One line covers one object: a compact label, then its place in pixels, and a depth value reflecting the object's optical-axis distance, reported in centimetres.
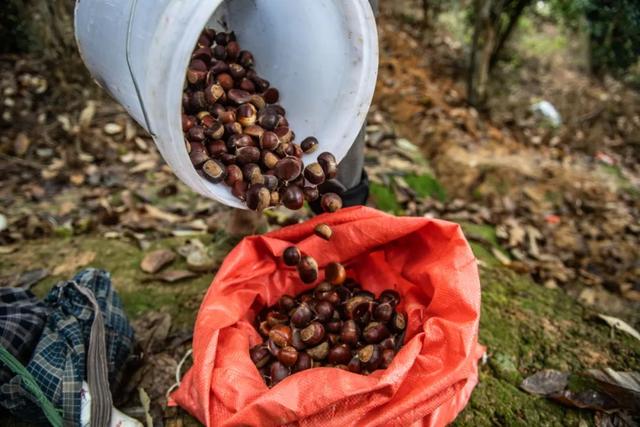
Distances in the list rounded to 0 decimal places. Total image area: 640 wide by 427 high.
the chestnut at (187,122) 51
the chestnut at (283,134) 53
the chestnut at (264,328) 52
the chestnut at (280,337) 50
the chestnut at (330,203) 53
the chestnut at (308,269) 53
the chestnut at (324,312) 53
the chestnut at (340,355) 50
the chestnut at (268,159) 52
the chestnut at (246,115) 53
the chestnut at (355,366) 48
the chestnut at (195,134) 50
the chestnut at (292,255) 53
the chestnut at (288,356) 48
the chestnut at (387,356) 48
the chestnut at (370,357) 48
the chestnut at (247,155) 51
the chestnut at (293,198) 49
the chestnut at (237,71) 54
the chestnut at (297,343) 50
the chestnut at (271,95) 57
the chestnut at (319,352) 50
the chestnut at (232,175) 50
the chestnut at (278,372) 47
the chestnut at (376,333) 50
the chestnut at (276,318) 53
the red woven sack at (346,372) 40
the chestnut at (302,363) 49
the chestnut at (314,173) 50
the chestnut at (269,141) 52
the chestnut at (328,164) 50
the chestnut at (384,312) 51
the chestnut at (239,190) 49
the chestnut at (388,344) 50
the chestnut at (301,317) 51
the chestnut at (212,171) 48
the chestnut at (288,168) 50
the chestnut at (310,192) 51
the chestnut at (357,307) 54
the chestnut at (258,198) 47
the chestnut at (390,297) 54
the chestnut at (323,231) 53
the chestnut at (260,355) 49
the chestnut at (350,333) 51
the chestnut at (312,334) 50
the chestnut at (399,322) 51
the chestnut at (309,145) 54
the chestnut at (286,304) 55
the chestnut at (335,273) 55
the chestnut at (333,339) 52
